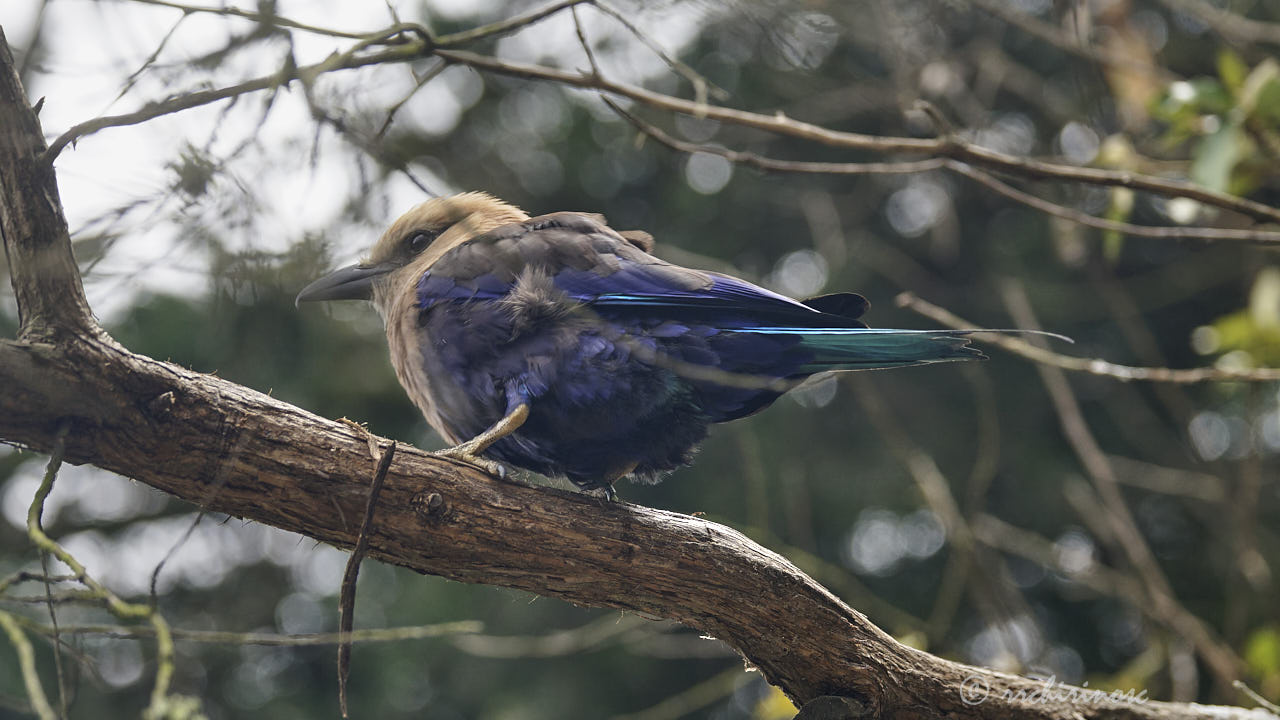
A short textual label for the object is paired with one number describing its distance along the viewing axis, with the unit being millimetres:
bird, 5652
